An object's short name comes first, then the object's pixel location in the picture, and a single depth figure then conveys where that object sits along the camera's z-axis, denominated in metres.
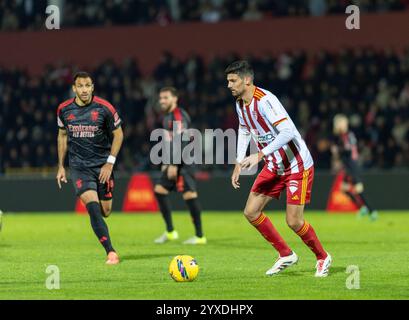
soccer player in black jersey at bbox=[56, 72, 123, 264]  13.47
